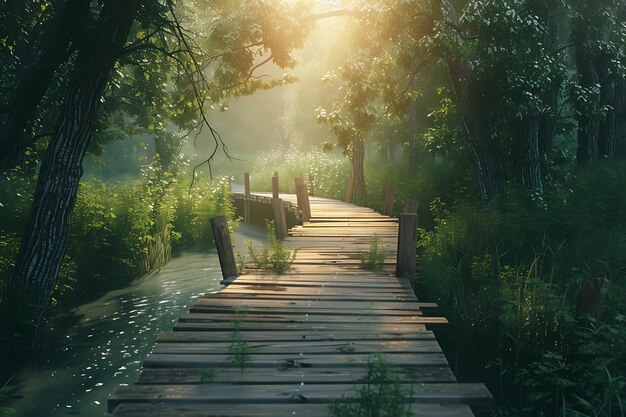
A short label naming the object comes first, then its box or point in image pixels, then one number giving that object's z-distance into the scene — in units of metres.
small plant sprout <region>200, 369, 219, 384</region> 4.16
